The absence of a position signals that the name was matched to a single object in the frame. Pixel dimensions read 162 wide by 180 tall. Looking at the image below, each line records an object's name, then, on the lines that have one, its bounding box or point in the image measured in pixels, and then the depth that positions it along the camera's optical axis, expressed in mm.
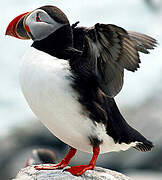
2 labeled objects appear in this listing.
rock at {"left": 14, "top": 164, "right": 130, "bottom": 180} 9487
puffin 8930
